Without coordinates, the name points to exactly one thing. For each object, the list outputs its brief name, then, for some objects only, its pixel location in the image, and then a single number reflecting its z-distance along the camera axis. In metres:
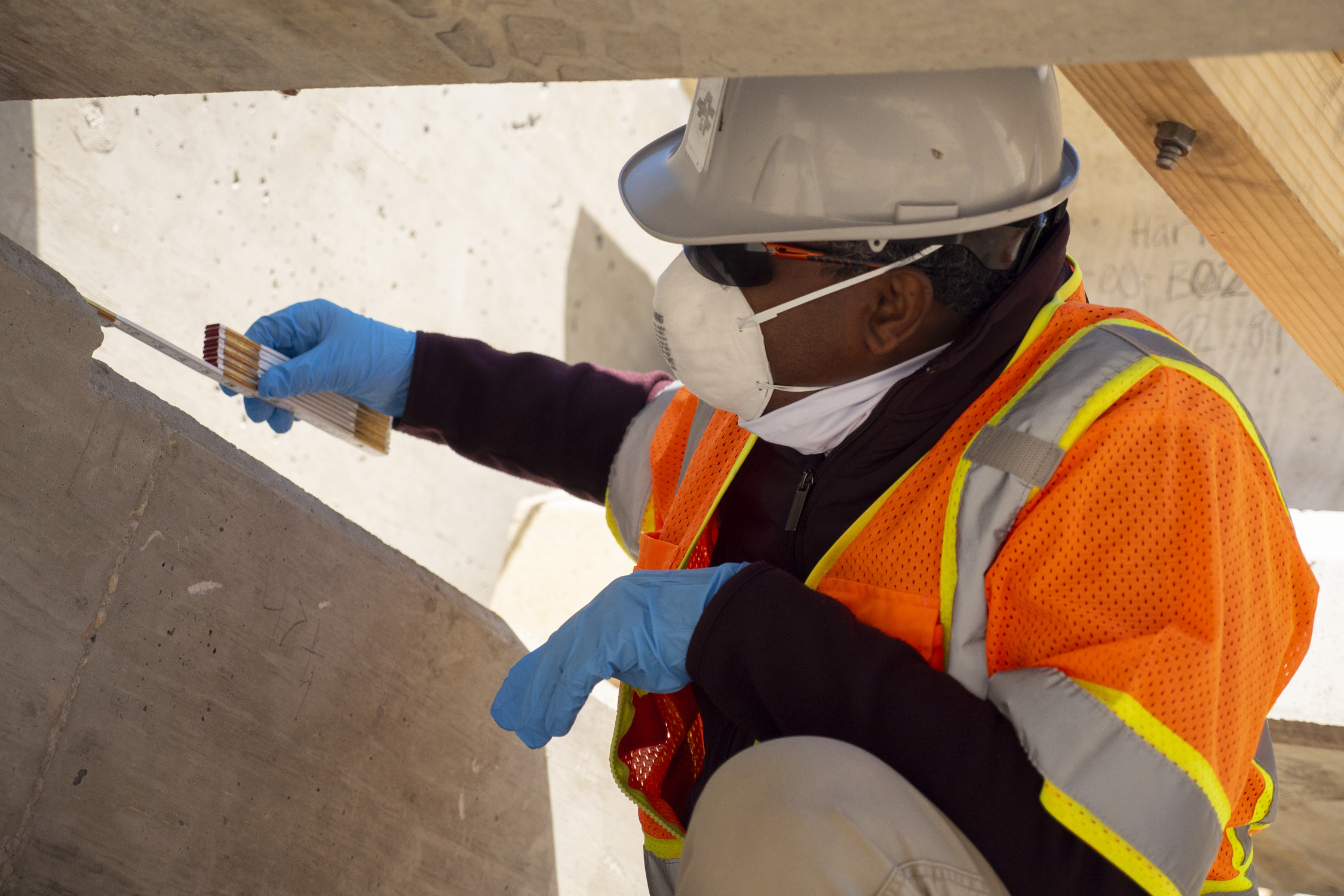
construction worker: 1.22
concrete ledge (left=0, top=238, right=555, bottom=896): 1.38
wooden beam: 1.39
